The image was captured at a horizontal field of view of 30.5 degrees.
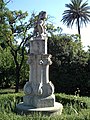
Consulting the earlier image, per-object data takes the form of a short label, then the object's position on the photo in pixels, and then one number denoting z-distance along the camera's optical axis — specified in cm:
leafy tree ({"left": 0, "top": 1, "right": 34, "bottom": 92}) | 1551
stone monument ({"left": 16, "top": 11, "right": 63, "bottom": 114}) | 689
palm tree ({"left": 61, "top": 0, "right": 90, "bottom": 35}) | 2673
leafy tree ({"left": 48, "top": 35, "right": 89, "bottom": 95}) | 1643
